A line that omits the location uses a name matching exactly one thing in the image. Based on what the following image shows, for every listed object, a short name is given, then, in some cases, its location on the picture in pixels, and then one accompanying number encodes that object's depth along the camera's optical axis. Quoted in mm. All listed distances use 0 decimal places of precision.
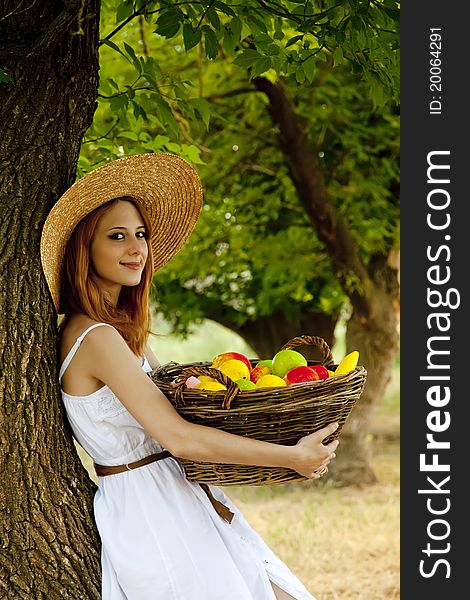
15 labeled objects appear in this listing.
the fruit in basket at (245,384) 2552
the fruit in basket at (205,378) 2553
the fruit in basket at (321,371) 2654
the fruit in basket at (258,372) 2762
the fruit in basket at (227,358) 2764
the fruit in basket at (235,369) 2654
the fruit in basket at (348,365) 2709
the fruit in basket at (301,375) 2570
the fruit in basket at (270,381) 2561
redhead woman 2545
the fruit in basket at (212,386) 2508
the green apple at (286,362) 2740
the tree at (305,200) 7184
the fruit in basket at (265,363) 2892
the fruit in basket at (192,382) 2596
